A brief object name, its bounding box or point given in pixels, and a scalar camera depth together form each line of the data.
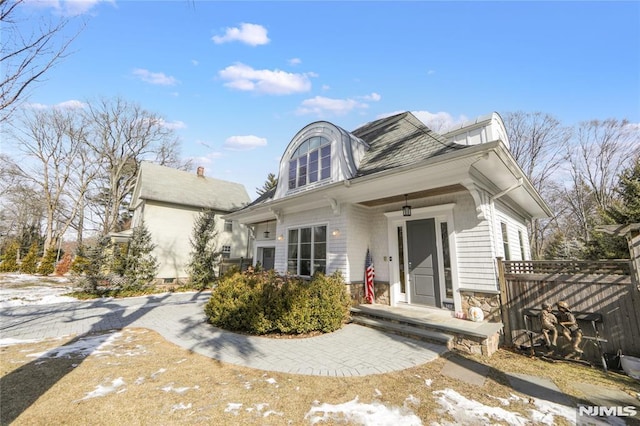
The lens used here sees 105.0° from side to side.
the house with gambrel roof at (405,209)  5.36
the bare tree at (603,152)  15.69
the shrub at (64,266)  18.45
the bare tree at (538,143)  17.12
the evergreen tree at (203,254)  13.27
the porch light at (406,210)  6.38
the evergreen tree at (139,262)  11.69
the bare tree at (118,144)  19.97
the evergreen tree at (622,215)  9.80
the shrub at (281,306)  5.49
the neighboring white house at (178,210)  14.39
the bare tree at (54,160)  19.20
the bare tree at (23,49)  3.69
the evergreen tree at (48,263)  17.66
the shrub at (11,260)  18.66
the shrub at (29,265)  18.19
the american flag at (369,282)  7.07
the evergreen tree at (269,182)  22.97
